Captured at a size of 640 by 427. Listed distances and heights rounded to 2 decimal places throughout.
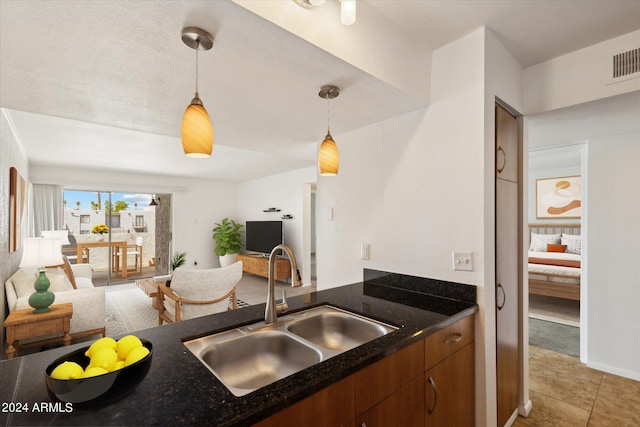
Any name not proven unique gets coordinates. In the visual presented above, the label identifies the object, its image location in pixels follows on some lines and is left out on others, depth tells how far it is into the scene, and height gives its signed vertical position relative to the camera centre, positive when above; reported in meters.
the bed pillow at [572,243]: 5.14 -0.55
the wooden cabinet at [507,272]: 1.78 -0.39
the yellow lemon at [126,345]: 0.93 -0.43
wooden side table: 2.51 -1.01
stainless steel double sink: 1.19 -0.60
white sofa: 2.93 -0.89
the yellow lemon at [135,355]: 0.88 -0.44
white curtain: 5.57 +0.08
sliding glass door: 6.26 -0.45
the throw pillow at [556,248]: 5.25 -0.65
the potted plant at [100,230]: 6.38 -0.39
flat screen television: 6.39 -0.53
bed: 4.11 -0.77
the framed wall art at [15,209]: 3.19 +0.04
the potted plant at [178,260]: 6.71 -1.12
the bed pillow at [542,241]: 5.52 -0.55
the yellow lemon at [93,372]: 0.79 -0.44
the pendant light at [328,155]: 1.64 +0.32
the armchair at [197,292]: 3.03 -0.87
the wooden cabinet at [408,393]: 0.90 -0.68
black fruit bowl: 0.74 -0.46
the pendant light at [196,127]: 1.06 +0.31
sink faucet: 1.39 -0.34
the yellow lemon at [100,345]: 0.91 -0.42
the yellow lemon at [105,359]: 0.84 -0.43
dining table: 6.27 -0.77
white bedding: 4.08 -0.86
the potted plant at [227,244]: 7.28 -0.80
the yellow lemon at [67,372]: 0.78 -0.43
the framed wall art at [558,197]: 5.60 +0.28
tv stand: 6.00 -1.15
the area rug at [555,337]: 3.06 -1.43
